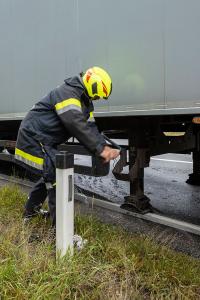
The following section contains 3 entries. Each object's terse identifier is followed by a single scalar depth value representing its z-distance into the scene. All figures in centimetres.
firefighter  347
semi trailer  371
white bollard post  303
